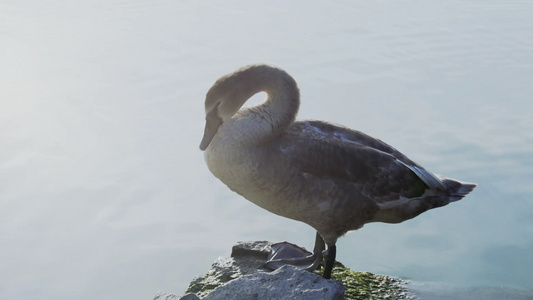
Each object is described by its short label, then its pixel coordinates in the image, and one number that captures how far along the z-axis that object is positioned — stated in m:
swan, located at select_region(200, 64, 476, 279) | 4.50
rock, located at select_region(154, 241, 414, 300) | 4.09
